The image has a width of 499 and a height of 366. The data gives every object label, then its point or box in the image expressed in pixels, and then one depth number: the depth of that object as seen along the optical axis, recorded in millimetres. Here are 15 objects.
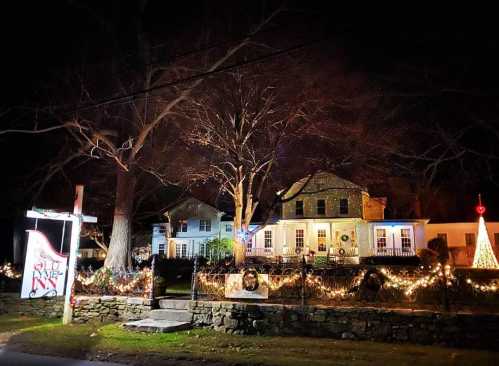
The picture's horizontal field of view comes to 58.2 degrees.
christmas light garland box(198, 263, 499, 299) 11734
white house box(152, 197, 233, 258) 42125
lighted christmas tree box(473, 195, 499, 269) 20109
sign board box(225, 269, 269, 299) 13219
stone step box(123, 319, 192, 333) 11914
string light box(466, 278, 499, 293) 11703
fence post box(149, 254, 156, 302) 13766
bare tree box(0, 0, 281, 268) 17531
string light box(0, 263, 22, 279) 19625
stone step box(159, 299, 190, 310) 13352
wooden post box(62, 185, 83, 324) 13695
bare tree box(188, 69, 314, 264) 20609
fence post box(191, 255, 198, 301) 13414
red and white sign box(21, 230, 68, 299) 11477
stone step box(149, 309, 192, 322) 13016
